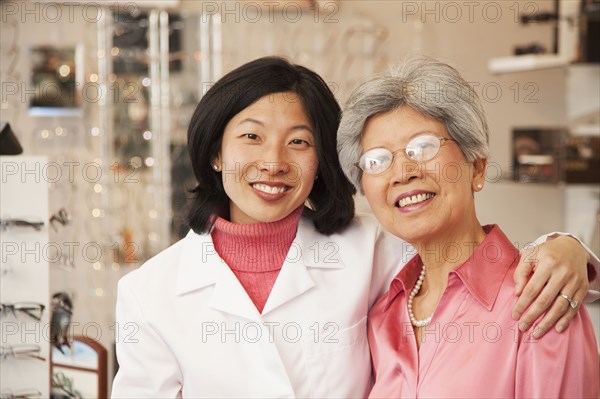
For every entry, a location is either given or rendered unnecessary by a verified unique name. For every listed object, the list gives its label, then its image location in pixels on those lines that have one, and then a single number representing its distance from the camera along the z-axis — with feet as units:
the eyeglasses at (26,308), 6.82
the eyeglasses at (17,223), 6.77
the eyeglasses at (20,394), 6.86
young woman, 6.23
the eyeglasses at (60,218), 7.19
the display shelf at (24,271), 6.75
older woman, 5.67
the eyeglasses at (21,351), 6.84
